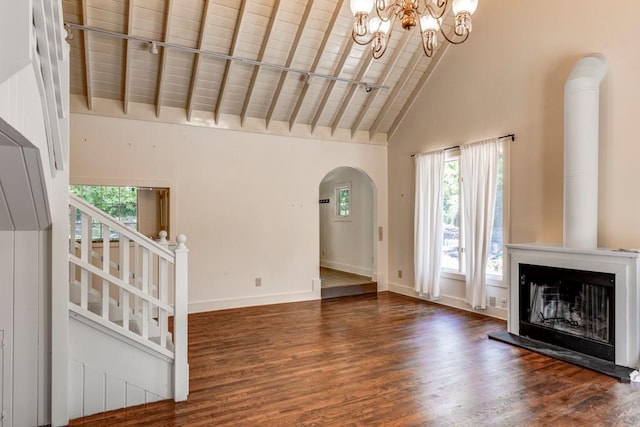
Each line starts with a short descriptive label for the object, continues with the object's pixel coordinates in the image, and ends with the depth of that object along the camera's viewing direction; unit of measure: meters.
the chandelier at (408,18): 2.90
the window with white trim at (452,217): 5.86
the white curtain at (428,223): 6.04
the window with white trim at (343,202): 8.71
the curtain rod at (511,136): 5.04
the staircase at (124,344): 2.72
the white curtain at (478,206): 5.21
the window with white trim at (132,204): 5.20
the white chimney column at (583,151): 3.93
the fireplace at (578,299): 3.56
